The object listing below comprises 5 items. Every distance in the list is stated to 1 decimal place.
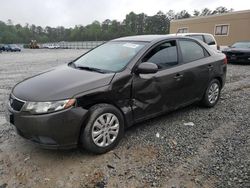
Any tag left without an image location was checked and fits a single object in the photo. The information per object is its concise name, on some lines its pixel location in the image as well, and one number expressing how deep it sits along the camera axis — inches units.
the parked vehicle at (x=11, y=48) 1279.8
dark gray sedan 88.4
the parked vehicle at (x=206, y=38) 341.4
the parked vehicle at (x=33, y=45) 1756.0
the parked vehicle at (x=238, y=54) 379.7
